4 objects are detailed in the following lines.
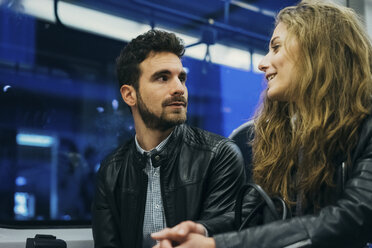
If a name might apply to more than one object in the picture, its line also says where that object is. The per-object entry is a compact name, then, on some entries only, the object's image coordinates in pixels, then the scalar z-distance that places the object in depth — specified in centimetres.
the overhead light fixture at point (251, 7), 414
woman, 110
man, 204
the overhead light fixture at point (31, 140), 282
